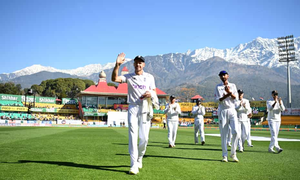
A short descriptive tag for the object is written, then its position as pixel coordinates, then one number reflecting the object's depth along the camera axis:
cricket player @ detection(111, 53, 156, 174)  5.77
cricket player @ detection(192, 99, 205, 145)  13.78
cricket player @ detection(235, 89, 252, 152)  11.01
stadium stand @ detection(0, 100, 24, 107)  68.08
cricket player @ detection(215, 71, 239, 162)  7.65
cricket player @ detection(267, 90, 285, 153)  10.22
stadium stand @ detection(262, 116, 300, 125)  58.38
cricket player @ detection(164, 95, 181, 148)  12.62
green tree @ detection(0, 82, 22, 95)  99.00
